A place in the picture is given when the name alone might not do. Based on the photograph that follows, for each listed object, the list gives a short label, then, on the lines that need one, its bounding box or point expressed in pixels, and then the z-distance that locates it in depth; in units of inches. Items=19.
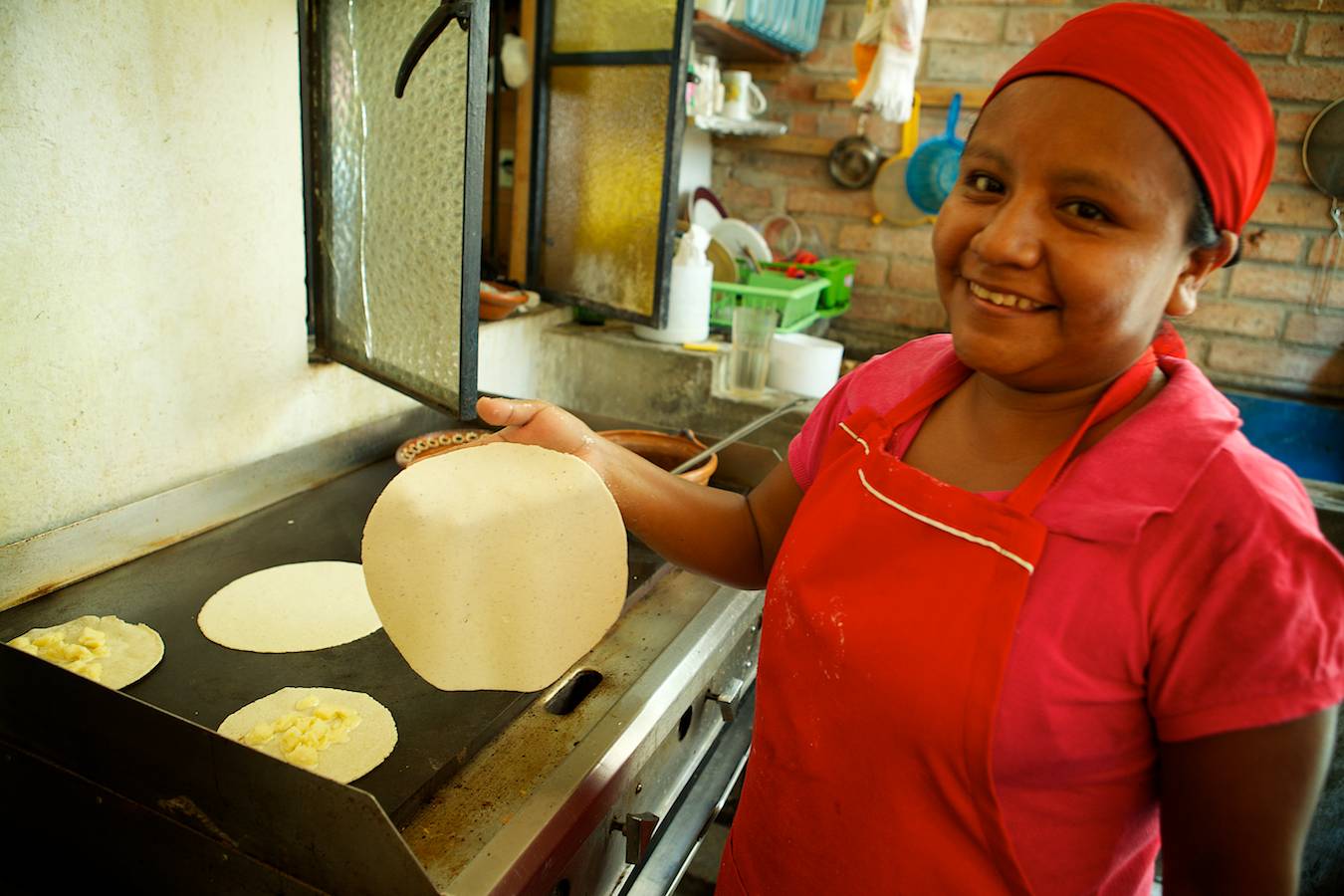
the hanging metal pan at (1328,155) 118.6
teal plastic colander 133.7
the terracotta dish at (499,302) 89.4
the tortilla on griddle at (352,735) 36.8
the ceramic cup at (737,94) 127.8
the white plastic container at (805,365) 102.4
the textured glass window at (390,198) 55.1
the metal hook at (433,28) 50.3
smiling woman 25.9
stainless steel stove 30.6
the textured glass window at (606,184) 92.6
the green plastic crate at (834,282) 131.3
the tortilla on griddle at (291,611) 46.1
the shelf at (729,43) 112.1
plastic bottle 103.0
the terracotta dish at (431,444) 68.6
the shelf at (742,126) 117.1
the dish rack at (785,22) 115.4
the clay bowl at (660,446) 71.2
